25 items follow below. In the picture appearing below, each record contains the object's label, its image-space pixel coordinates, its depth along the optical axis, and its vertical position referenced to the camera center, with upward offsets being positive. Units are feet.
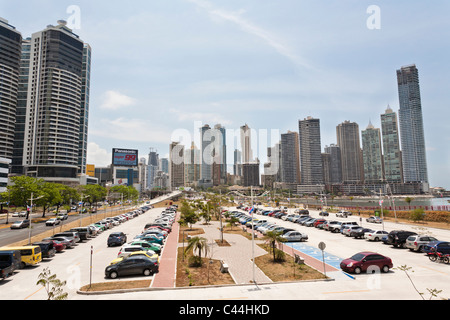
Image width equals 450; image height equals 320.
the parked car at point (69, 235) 102.99 -21.37
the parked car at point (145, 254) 70.52 -21.19
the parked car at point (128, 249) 79.91 -21.64
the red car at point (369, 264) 64.75 -21.97
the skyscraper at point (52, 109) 433.07 +122.70
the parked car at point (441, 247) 74.43 -20.96
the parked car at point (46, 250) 80.64 -21.35
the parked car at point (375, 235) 104.90 -24.01
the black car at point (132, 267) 63.36 -21.55
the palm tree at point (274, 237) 77.77 -18.17
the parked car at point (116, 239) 103.04 -23.68
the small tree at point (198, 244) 70.59 -17.80
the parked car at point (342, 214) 194.10 -28.61
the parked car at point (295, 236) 108.17 -24.51
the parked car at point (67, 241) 96.38 -22.47
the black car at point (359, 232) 112.47 -24.54
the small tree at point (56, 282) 40.19 -15.92
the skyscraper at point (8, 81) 445.78 +177.09
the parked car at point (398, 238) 92.22 -22.35
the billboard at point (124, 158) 501.15 +42.76
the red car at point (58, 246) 90.79 -22.63
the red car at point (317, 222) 144.80 -25.20
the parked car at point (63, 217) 181.70 -25.74
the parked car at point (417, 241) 84.94 -21.89
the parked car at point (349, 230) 115.68 -24.01
